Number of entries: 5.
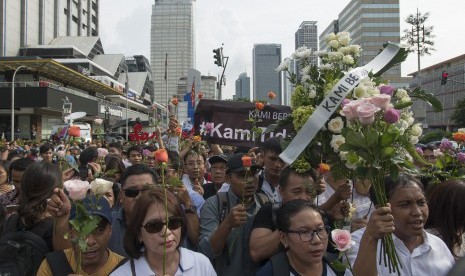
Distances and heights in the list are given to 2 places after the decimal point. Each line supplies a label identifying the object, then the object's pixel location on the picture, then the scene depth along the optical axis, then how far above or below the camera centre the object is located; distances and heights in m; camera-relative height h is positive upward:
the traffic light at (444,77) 22.08 +2.93
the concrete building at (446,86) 81.38 +9.68
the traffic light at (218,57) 17.52 +3.03
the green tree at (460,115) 50.75 +2.70
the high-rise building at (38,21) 48.62 +13.84
